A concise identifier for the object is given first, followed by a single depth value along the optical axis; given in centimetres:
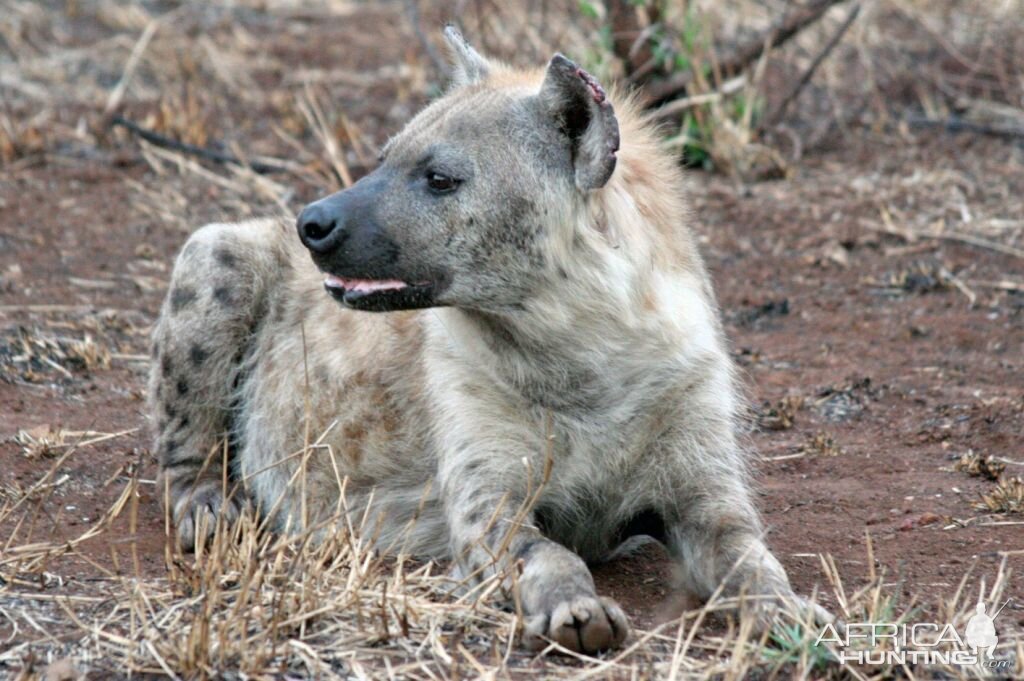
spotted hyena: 699
